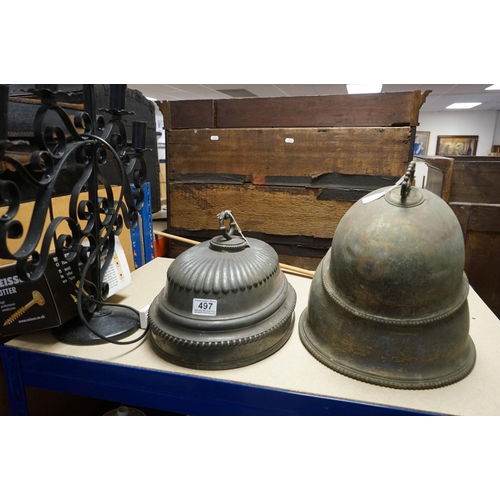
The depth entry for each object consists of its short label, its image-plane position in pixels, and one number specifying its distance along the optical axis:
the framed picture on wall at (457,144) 7.60
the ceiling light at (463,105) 6.58
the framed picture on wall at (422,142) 7.78
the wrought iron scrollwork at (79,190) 0.73
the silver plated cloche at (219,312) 0.92
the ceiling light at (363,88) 5.16
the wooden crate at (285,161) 1.47
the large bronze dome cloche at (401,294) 0.83
